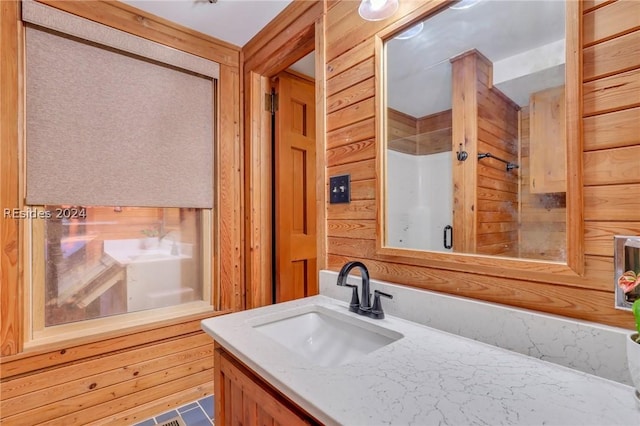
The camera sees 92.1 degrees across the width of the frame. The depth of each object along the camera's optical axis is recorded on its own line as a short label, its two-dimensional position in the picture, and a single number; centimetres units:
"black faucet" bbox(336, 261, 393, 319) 109
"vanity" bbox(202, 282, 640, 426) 58
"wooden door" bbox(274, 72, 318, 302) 223
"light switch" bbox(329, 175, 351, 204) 138
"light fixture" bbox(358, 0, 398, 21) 112
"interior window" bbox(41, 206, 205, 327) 164
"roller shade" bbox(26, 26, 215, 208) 154
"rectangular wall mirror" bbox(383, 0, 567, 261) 83
